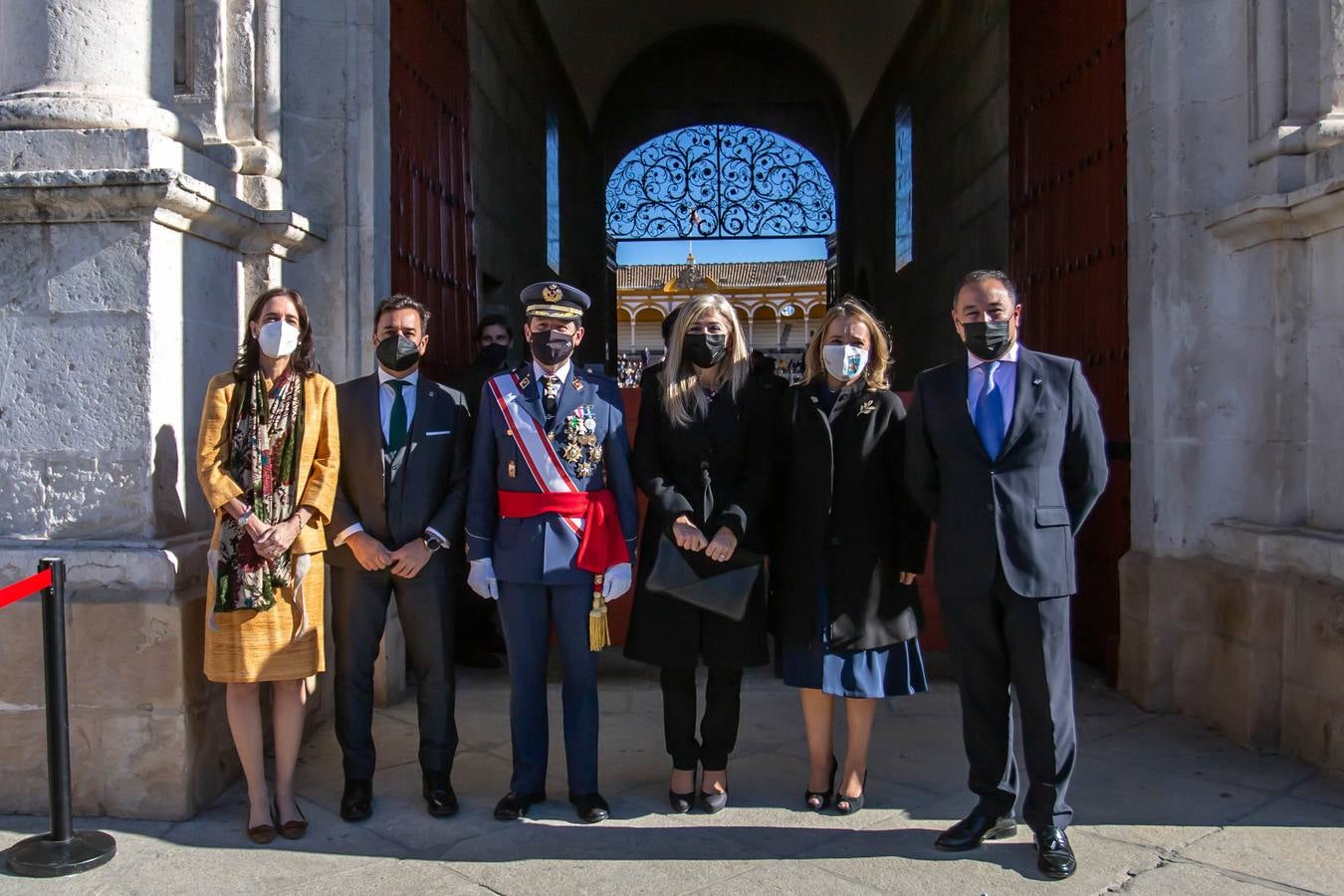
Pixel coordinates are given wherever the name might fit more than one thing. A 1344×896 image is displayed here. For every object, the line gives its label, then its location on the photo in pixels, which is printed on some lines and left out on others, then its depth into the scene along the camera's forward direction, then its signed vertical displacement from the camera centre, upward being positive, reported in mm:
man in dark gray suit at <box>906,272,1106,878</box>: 3174 -235
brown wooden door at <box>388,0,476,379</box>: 5391 +1493
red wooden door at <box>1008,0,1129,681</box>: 5004 +1151
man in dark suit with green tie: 3578 -279
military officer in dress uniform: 3490 -242
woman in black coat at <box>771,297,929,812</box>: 3424 -317
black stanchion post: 3104 -969
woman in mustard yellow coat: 3324 -229
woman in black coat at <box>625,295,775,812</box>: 3480 -141
